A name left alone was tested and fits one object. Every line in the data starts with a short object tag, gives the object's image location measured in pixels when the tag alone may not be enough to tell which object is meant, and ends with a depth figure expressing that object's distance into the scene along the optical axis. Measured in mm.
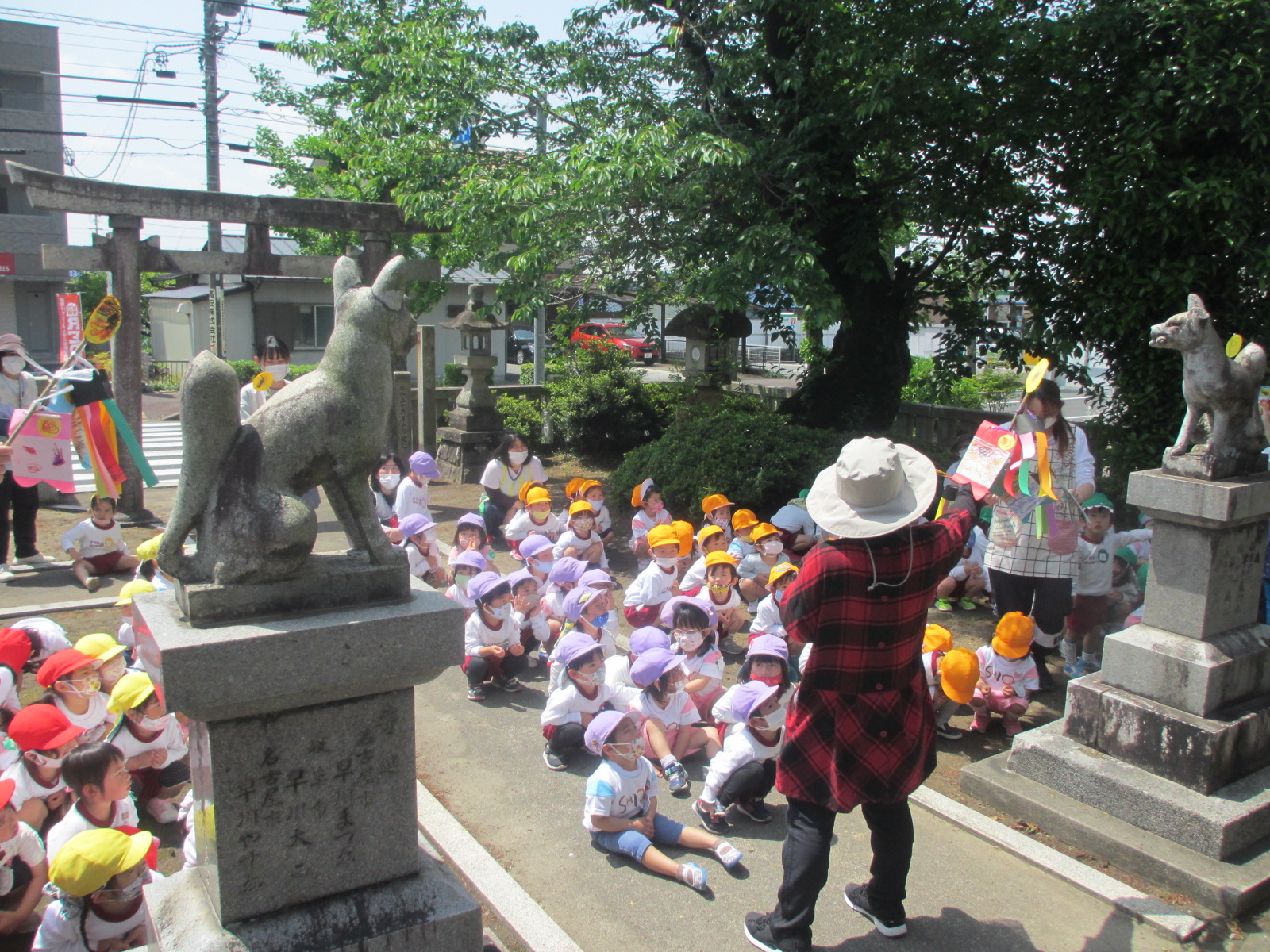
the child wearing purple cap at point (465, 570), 6238
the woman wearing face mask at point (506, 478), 8867
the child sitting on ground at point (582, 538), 7289
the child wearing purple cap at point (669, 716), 4566
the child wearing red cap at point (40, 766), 3682
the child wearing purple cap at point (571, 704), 4777
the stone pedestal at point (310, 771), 2559
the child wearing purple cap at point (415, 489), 8297
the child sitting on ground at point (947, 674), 4840
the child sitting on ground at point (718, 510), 7652
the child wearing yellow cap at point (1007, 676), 5039
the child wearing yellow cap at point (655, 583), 6379
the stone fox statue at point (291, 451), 2717
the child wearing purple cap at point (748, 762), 4223
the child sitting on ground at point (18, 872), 3211
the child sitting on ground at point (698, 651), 5129
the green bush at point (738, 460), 8656
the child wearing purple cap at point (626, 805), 3959
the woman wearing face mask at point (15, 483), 7773
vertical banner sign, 8531
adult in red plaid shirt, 3127
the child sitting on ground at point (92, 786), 3365
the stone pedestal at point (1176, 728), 3979
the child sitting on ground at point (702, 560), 6488
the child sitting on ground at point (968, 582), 7230
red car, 12161
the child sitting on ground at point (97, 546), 7551
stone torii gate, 8672
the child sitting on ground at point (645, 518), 7820
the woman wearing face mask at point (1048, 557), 5410
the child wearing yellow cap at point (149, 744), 4117
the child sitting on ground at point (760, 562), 6809
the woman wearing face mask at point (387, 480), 9227
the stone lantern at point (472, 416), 12289
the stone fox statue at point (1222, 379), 4277
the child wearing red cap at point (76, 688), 4207
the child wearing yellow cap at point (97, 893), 3078
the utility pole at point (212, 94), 18688
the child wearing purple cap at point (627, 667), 4938
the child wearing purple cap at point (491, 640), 5605
